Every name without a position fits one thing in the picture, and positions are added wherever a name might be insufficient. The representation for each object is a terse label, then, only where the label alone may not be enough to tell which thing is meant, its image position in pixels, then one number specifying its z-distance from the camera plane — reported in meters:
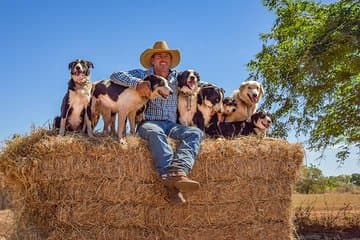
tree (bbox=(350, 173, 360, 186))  29.83
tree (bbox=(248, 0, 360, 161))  10.02
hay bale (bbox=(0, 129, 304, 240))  5.43
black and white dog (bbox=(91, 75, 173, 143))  5.94
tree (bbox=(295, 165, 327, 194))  16.81
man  5.35
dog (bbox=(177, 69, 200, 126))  6.73
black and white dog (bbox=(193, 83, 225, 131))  7.00
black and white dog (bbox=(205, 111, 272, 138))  7.20
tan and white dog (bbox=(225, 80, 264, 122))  7.75
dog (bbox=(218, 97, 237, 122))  7.64
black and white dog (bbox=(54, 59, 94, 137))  6.14
